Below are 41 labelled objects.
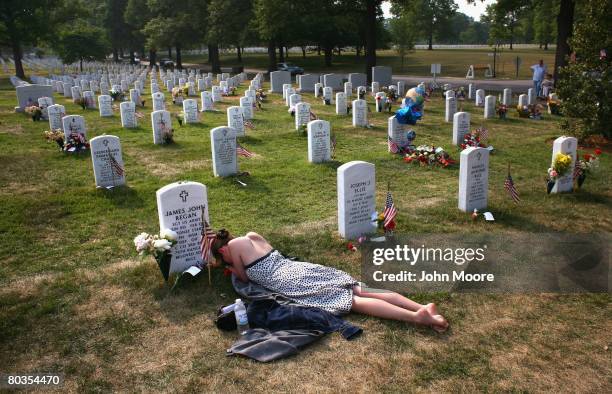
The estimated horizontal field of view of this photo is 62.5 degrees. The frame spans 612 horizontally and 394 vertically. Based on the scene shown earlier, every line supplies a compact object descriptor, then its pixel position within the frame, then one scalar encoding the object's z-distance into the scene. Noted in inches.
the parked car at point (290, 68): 1813.5
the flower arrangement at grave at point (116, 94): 1072.5
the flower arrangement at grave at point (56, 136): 591.2
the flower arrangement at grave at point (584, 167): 432.8
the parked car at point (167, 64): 2510.5
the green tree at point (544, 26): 2564.0
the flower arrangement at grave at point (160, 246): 271.1
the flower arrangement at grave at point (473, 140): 563.6
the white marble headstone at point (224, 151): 482.3
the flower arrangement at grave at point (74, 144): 578.9
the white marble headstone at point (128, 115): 743.7
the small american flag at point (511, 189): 390.6
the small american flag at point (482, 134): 608.6
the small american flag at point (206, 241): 275.4
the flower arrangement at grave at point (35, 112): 812.0
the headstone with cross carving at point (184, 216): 284.8
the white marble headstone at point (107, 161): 443.8
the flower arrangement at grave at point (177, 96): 1037.8
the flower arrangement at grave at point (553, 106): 863.7
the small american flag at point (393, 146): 573.1
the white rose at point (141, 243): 271.1
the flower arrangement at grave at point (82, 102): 954.7
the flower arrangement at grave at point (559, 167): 413.4
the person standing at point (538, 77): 1051.9
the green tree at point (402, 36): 2089.1
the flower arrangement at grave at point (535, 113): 828.0
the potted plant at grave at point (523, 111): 831.1
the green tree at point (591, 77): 597.6
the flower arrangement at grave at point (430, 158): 526.4
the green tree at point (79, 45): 2139.5
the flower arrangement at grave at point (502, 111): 811.4
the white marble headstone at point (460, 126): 622.2
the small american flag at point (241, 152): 515.2
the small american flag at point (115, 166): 447.5
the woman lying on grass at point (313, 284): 236.4
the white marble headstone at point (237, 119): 659.4
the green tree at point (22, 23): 1690.5
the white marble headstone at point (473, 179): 377.7
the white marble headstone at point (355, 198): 329.1
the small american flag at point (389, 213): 323.6
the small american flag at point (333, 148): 552.5
